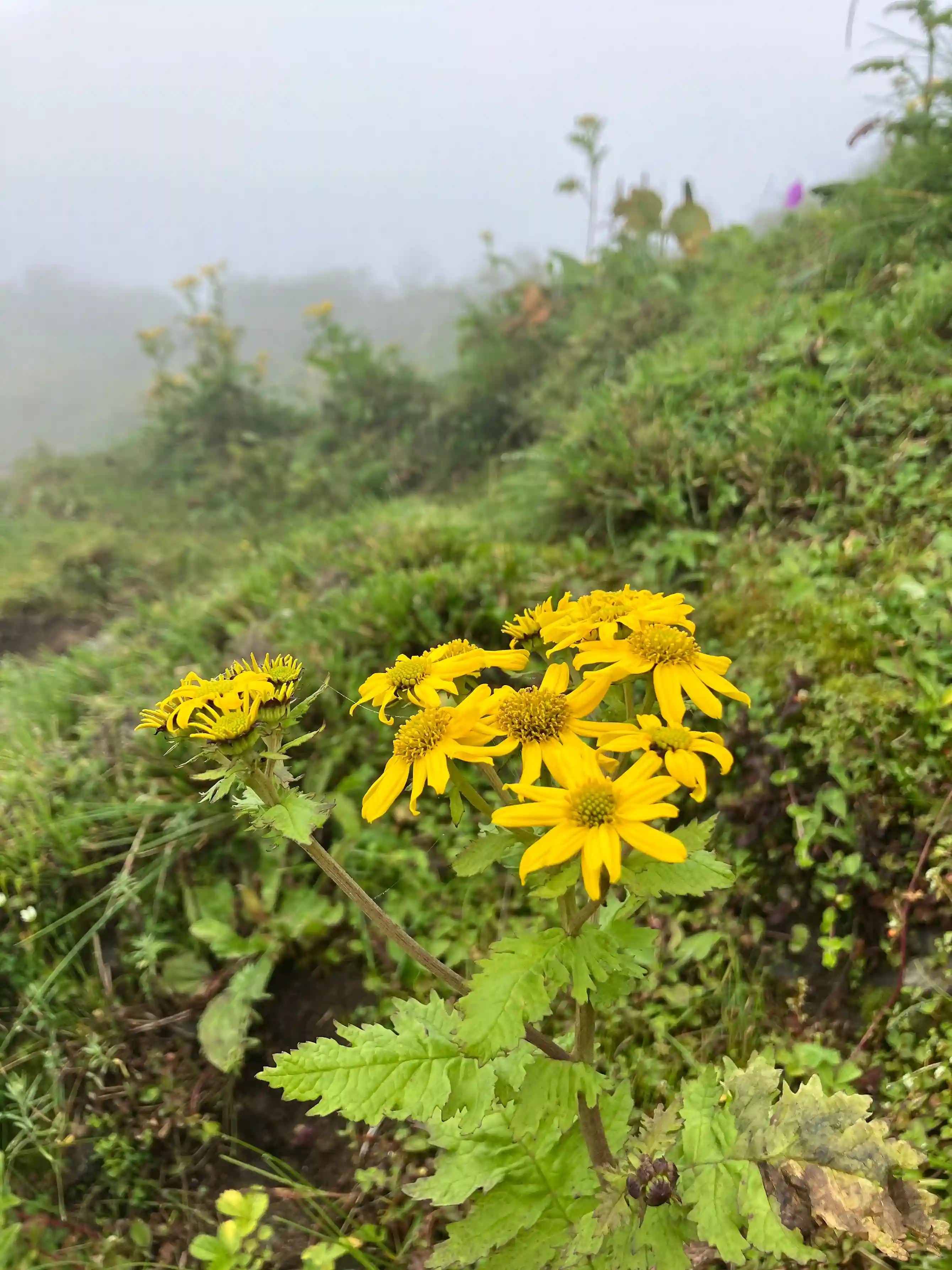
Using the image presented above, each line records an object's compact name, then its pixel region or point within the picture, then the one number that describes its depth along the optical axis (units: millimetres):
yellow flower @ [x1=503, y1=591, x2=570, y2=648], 258
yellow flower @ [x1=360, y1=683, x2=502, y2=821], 228
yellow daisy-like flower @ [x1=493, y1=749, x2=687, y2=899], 205
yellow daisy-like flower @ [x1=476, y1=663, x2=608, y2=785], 227
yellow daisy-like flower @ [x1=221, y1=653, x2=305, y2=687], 236
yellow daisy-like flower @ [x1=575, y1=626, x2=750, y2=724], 232
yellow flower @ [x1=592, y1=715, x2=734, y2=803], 213
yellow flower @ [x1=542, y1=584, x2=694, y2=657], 237
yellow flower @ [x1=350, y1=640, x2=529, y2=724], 239
